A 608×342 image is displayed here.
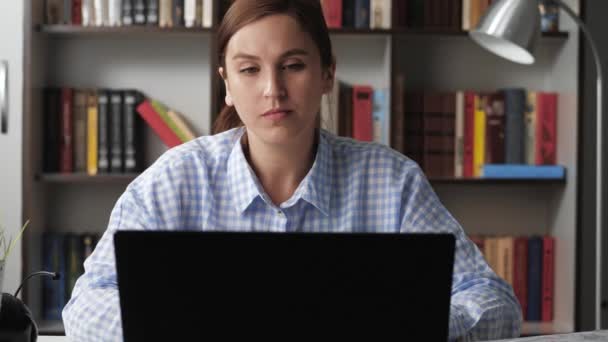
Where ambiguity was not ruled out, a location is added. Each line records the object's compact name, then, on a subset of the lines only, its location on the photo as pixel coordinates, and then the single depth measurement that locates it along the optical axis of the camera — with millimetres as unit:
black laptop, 737
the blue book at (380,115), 2855
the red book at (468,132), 2887
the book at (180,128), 2919
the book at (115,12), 2787
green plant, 2696
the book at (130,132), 2842
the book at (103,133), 2824
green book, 2898
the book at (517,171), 2875
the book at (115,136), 2834
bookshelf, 2811
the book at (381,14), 2808
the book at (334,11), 2807
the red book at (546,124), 2910
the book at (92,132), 2836
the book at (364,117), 2861
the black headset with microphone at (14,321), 1070
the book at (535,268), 2936
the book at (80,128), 2846
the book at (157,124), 2881
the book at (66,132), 2836
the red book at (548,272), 2936
